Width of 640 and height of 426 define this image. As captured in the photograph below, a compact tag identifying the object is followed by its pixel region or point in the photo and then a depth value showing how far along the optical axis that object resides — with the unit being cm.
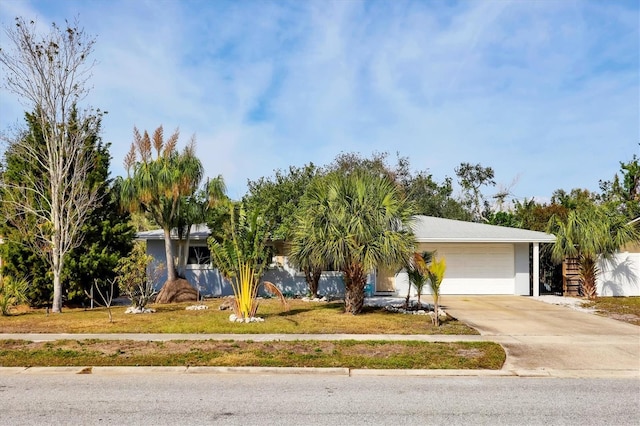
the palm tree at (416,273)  1456
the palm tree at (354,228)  1416
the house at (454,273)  2253
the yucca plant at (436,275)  1264
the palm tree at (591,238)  1989
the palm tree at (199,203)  2006
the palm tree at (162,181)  1872
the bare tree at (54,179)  1673
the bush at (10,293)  1547
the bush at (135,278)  1561
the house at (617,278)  2153
